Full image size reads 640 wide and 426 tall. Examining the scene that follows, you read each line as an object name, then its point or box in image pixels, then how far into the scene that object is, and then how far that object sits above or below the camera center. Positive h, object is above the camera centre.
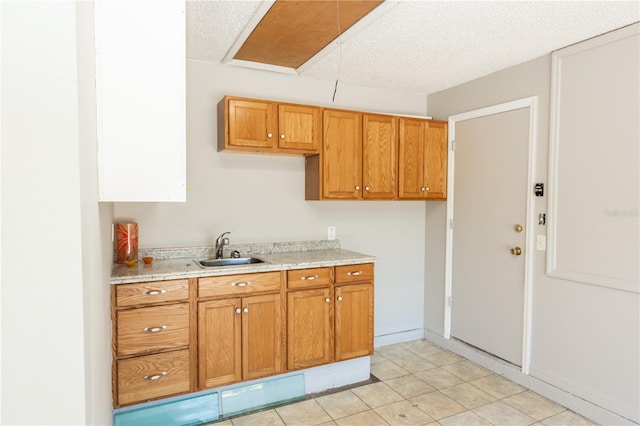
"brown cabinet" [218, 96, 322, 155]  2.79 +0.55
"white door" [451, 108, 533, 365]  3.00 -0.28
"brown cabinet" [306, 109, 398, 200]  3.12 +0.33
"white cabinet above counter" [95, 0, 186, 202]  1.47 +0.41
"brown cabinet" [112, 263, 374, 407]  2.27 -0.88
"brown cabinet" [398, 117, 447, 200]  3.42 +0.37
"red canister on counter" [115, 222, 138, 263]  2.60 -0.31
